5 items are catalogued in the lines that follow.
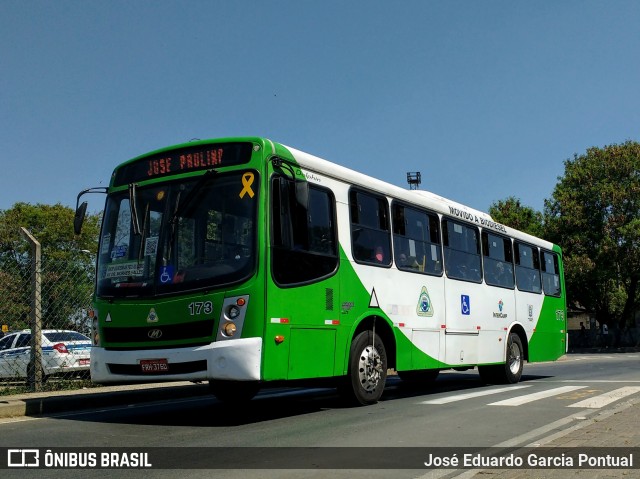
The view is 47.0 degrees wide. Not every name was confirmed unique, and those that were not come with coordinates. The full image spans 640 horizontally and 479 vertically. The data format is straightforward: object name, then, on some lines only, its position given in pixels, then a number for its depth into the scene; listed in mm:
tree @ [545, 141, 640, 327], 48094
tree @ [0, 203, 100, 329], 12266
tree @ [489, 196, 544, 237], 56156
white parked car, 14936
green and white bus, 8391
